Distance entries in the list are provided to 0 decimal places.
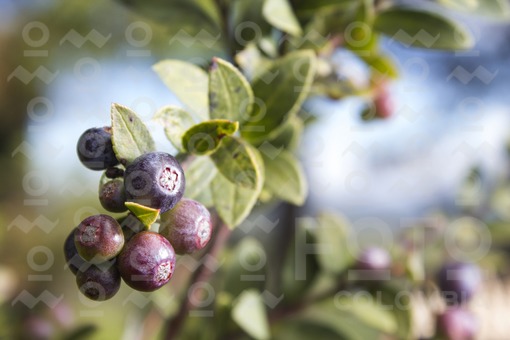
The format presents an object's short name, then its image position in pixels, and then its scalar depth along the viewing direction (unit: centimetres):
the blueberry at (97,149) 23
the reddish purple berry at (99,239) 21
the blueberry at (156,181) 21
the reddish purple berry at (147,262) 21
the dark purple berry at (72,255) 22
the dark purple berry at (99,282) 22
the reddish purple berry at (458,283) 35
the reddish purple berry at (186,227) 22
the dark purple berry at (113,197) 22
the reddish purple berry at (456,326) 34
